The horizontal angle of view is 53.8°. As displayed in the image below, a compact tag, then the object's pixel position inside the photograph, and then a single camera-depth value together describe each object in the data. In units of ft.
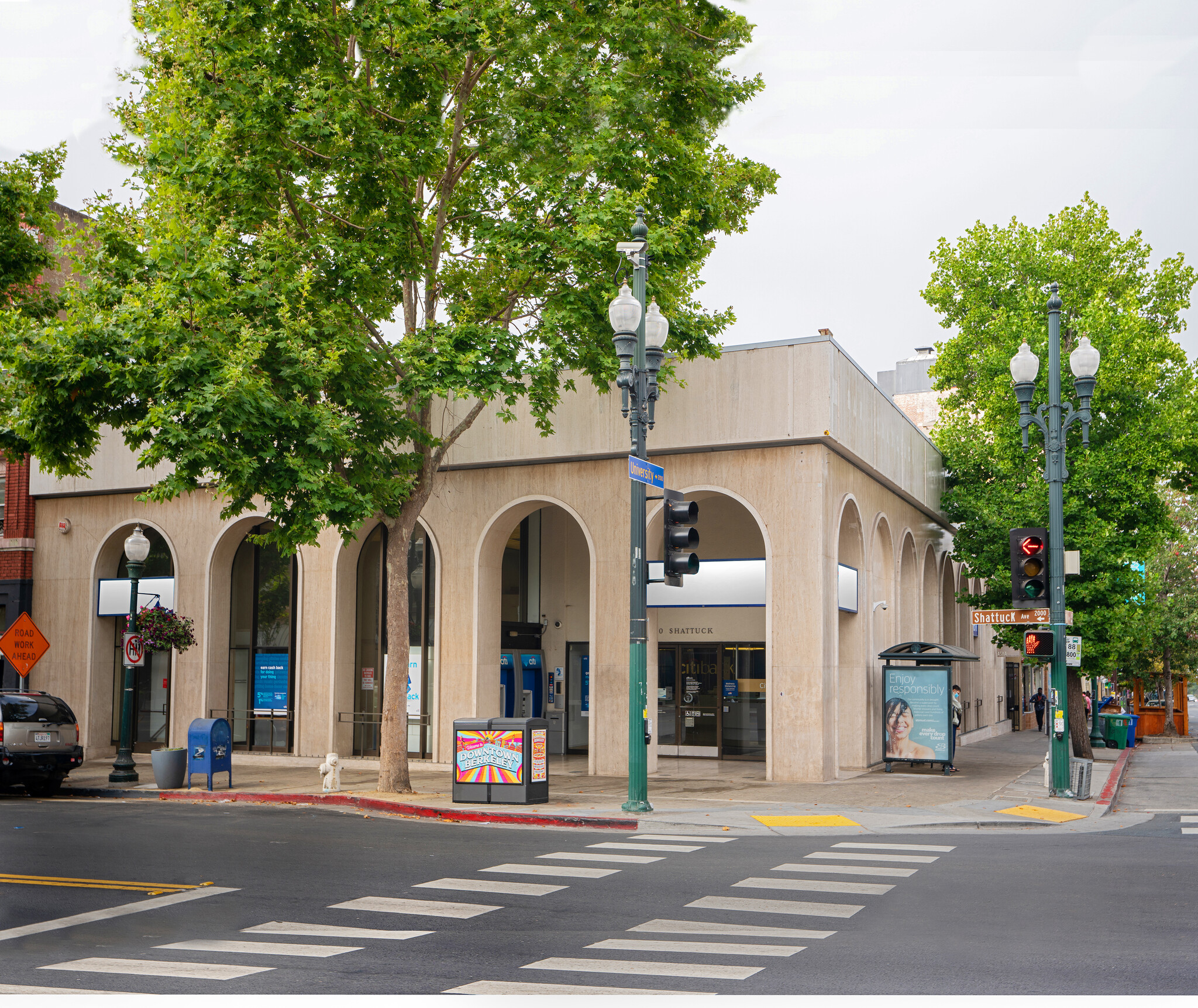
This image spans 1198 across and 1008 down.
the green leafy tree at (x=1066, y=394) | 85.87
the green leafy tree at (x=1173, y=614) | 150.51
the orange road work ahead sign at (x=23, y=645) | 75.10
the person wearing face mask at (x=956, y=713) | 74.43
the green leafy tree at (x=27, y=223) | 67.87
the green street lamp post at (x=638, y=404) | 51.83
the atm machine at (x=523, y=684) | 84.69
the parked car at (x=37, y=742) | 64.28
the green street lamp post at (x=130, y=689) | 69.36
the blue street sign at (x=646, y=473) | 51.42
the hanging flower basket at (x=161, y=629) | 76.69
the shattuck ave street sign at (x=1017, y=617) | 60.08
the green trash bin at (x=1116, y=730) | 110.01
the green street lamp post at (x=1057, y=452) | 60.59
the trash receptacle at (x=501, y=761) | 55.42
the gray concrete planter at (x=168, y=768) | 65.46
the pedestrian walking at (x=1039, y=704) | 144.04
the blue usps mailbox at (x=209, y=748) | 65.46
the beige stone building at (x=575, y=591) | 69.21
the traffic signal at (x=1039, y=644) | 59.77
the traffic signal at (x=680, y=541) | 51.37
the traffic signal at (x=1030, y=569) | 59.36
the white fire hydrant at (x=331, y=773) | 61.77
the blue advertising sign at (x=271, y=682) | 86.07
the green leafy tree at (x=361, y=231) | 52.26
